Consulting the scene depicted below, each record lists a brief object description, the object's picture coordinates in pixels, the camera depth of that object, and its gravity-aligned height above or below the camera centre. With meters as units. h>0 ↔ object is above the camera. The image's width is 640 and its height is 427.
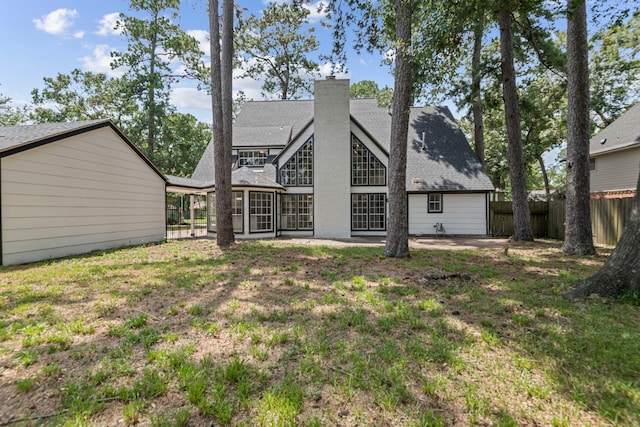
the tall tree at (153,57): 23.50 +13.40
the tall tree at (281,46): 25.00 +15.13
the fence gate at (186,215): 16.31 +0.13
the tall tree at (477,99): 13.19 +6.02
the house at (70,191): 7.61 +0.85
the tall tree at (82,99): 24.72 +10.20
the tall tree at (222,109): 10.48 +4.00
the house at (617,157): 14.53 +2.99
